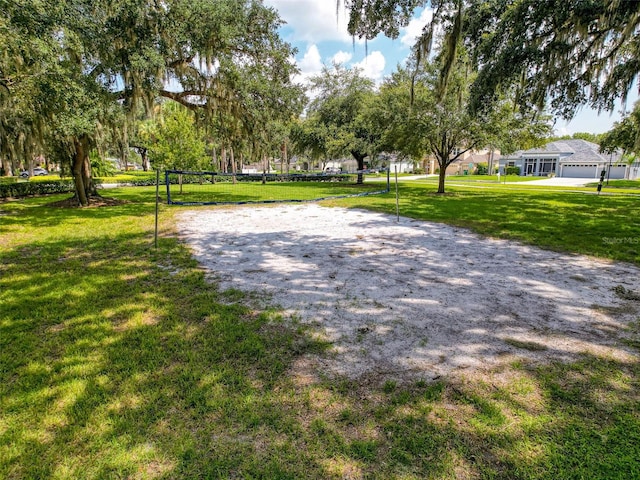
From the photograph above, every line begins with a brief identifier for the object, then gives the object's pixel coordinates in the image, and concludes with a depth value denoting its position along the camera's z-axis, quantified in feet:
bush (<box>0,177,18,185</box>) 62.87
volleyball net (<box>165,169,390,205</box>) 55.72
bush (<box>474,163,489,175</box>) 175.50
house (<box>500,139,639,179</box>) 135.44
